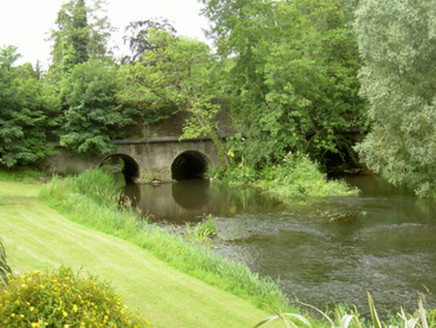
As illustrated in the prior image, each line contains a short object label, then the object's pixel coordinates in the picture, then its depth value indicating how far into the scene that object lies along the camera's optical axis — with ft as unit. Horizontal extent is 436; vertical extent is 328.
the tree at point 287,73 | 74.90
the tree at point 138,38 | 123.65
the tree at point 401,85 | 48.42
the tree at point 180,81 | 80.18
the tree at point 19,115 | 66.13
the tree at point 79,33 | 103.71
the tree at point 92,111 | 75.61
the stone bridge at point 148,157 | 78.74
